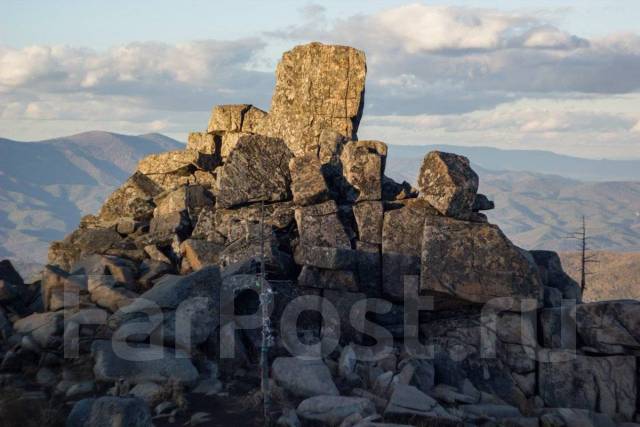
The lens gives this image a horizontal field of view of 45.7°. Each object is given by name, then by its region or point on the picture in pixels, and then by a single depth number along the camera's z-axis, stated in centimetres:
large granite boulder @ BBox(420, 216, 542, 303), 3312
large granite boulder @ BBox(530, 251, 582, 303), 3866
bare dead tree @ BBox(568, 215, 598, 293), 5378
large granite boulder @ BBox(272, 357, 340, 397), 2698
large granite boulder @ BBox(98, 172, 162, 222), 4344
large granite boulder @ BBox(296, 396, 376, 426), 2464
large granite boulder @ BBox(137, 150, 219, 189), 4500
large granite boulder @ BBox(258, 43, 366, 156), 4312
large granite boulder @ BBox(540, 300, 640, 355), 3256
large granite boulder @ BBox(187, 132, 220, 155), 4688
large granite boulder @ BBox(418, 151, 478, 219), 3572
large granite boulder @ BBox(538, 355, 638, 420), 3278
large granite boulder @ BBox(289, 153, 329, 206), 3656
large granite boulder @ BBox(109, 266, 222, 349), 2912
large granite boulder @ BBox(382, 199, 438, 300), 3434
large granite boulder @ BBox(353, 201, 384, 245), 3581
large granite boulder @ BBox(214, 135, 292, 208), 3788
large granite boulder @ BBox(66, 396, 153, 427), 2062
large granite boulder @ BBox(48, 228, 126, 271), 3962
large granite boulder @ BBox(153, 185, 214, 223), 3981
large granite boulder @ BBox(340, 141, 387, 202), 3747
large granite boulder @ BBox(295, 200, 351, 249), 3512
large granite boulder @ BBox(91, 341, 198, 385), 2667
